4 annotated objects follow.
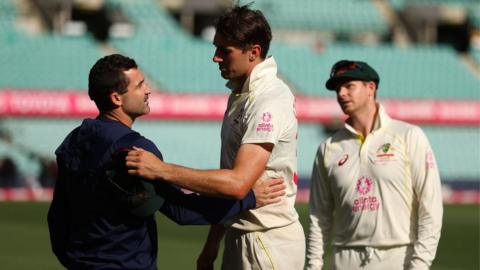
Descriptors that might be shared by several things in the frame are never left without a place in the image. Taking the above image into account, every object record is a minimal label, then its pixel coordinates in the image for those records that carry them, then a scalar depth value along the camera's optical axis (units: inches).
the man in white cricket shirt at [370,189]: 458.3
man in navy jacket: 340.5
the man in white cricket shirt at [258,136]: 364.8
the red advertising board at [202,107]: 2334.6
